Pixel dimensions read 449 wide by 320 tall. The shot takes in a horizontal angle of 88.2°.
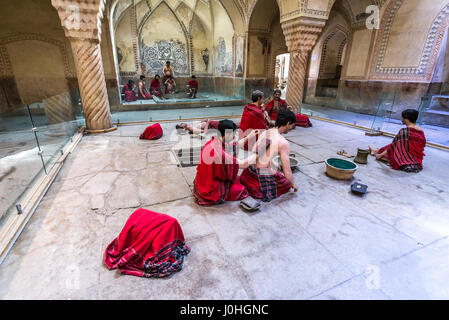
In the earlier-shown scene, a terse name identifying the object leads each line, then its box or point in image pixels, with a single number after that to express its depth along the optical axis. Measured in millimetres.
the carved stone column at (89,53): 4742
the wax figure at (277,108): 6207
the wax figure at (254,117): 4863
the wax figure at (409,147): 3652
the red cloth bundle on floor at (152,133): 5070
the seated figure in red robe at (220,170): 2520
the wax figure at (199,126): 5527
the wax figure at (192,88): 10750
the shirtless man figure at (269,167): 2729
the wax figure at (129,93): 9852
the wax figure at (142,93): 10250
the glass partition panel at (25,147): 2529
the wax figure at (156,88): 10793
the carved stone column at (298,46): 6458
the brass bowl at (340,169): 3251
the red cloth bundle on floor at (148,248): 1729
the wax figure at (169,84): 11557
